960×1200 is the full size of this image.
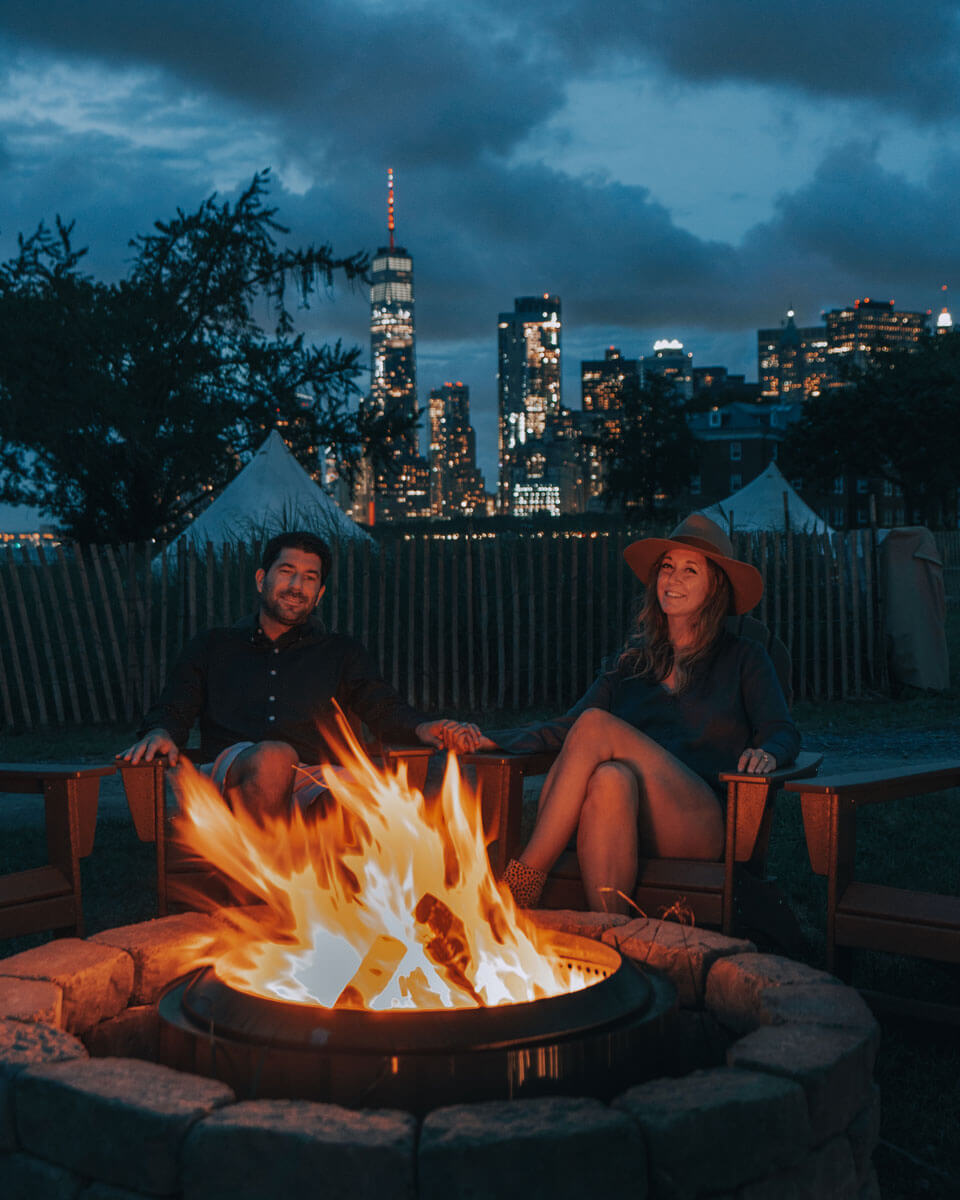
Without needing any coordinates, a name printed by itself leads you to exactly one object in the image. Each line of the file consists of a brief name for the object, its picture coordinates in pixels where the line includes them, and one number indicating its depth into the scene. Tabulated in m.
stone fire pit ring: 1.71
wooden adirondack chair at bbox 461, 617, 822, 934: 3.14
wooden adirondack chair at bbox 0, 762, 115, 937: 3.02
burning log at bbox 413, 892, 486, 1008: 2.37
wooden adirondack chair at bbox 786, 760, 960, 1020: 2.76
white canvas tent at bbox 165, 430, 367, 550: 13.10
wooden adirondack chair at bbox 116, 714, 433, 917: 3.31
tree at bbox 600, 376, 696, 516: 63.19
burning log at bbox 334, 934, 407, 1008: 2.28
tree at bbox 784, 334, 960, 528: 42.66
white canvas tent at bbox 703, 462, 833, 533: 21.08
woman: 3.21
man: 3.84
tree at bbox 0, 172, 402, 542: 18.47
